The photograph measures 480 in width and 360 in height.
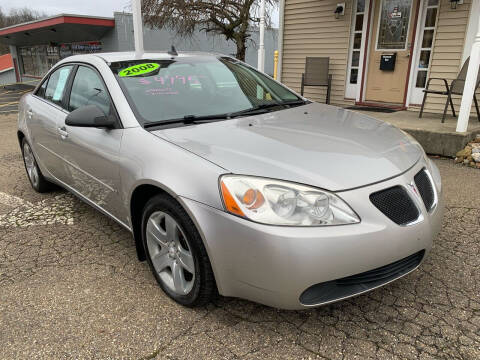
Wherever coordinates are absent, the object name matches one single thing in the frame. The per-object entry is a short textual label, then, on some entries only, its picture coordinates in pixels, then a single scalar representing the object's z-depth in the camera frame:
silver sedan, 1.85
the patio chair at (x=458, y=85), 6.02
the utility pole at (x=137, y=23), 8.34
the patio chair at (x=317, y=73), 9.06
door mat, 7.88
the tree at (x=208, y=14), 12.92
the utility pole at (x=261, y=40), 8.80
